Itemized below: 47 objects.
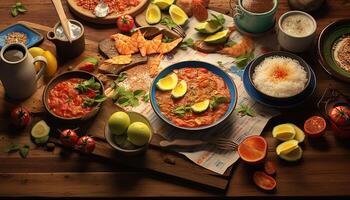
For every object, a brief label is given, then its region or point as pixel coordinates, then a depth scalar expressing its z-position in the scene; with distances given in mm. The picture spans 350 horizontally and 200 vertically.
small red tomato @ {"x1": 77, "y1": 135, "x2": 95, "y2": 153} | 2355
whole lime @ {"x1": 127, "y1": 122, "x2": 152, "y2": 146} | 2297
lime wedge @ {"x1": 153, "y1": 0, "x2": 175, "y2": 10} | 2982
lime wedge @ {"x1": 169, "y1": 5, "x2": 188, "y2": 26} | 2926
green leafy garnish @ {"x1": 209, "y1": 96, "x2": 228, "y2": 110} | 2492
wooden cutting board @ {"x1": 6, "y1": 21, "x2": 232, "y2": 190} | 2309
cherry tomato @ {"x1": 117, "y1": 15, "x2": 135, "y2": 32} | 2871
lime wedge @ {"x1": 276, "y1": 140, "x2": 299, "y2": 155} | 2352
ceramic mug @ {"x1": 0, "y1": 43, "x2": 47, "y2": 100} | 2461
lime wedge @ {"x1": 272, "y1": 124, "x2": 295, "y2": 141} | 2404
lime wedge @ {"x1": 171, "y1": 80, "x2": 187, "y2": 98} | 2557
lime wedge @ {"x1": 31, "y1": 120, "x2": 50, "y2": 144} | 2465
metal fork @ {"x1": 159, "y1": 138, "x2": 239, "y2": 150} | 2395
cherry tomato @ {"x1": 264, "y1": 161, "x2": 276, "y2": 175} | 2312
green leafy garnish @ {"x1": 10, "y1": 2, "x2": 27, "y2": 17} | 3041
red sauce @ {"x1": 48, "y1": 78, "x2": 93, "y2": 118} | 2504
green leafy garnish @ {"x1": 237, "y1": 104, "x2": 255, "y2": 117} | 2535
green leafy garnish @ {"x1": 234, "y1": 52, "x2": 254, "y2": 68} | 2746
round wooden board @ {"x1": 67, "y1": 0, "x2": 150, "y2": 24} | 2943
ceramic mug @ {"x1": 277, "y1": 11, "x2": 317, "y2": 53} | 2662
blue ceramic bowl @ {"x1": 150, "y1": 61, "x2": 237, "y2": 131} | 2445
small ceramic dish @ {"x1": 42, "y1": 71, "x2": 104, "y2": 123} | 2465
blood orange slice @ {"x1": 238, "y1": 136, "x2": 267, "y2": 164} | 2303
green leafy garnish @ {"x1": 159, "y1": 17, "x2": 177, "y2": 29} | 2913
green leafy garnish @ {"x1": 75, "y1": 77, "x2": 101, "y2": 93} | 2557
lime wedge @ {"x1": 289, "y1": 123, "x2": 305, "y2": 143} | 2408
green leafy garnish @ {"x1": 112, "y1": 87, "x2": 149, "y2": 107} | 2607
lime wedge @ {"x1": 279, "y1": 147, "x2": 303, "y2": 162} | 2351
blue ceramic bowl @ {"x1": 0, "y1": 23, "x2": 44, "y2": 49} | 2854
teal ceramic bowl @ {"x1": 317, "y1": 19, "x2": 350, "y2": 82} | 2660
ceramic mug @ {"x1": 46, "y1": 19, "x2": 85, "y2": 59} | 2717
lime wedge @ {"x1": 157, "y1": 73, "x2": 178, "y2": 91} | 2586
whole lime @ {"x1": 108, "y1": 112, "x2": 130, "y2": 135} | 2324
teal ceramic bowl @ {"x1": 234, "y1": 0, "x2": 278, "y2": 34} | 2764
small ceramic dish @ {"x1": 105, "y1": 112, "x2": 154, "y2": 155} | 2326
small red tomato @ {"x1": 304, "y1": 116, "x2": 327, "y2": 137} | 2404
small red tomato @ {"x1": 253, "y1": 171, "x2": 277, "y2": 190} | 2273
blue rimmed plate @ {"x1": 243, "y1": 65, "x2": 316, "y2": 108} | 2516
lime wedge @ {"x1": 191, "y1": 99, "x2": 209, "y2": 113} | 2482
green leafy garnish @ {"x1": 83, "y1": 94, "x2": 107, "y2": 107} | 2523
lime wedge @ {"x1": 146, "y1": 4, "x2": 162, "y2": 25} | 2951
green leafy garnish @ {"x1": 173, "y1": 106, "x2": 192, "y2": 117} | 2490
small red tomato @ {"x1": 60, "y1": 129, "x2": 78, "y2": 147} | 2381
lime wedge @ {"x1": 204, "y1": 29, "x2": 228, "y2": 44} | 2812
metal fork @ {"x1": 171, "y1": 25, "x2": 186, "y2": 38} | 2873
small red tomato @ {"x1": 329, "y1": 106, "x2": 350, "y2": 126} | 2369
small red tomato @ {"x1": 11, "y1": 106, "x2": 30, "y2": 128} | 2494
